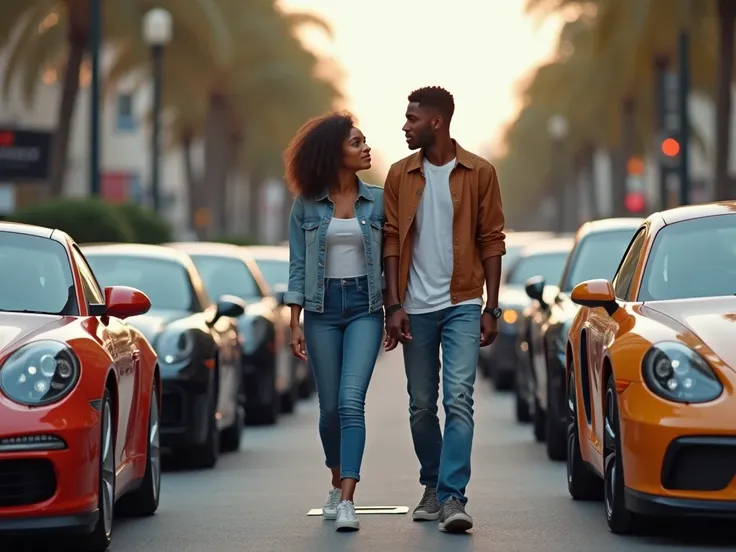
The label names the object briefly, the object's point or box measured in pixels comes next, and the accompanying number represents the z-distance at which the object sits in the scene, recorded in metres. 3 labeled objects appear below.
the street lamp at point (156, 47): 32.59
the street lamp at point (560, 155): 64.06
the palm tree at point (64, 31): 36.19
